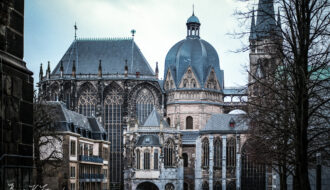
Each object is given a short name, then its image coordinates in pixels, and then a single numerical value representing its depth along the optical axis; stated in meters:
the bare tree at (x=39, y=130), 40.25
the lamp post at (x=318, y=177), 22.69
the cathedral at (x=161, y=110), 81.50
